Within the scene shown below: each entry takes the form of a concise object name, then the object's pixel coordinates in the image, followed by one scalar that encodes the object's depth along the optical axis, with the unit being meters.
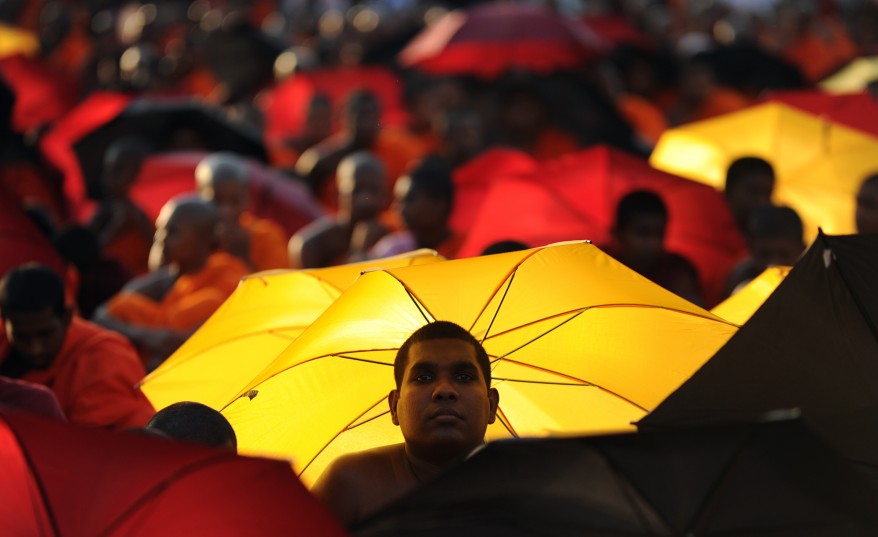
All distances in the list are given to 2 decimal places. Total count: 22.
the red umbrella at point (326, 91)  31.16
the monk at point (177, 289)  16.86
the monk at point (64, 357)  14.21
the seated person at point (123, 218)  21.78
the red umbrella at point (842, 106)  22.12
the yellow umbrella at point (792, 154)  19.66
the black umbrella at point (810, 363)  9.89
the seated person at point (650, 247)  16.58
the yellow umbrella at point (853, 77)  28.69
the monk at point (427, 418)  11.06
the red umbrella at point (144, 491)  8.21
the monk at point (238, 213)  20.17
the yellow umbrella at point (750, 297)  13.25
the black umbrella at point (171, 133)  25.31
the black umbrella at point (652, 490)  8.27
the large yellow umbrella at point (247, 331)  13.20
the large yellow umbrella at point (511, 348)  11.91
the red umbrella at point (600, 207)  18.50
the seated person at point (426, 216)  18.41
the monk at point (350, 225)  20.08
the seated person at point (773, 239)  16.22
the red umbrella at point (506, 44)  29.66
